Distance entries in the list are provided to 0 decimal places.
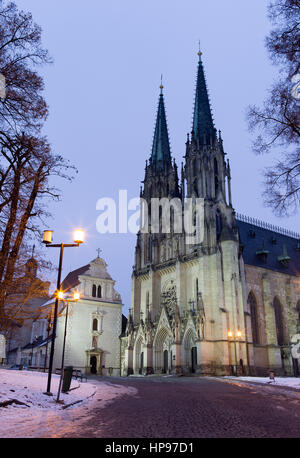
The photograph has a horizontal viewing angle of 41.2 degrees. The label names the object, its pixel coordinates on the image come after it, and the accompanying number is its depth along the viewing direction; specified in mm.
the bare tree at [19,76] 12477
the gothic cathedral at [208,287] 42062
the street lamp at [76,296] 19375
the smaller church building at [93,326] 50531
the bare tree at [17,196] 13270
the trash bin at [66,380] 15170
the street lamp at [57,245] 13680
